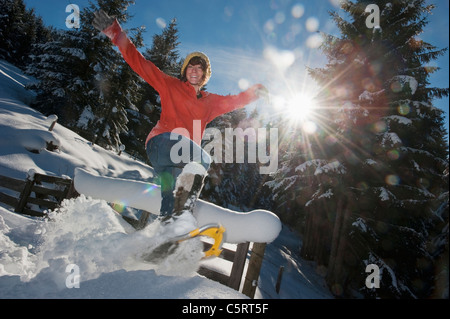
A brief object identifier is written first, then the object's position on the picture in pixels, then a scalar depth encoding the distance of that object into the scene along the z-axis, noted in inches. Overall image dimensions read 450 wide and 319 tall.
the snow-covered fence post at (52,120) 427.0
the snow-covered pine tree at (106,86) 649.0
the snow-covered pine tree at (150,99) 856.3
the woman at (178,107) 83.0
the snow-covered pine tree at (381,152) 355.9
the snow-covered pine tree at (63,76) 626.8
